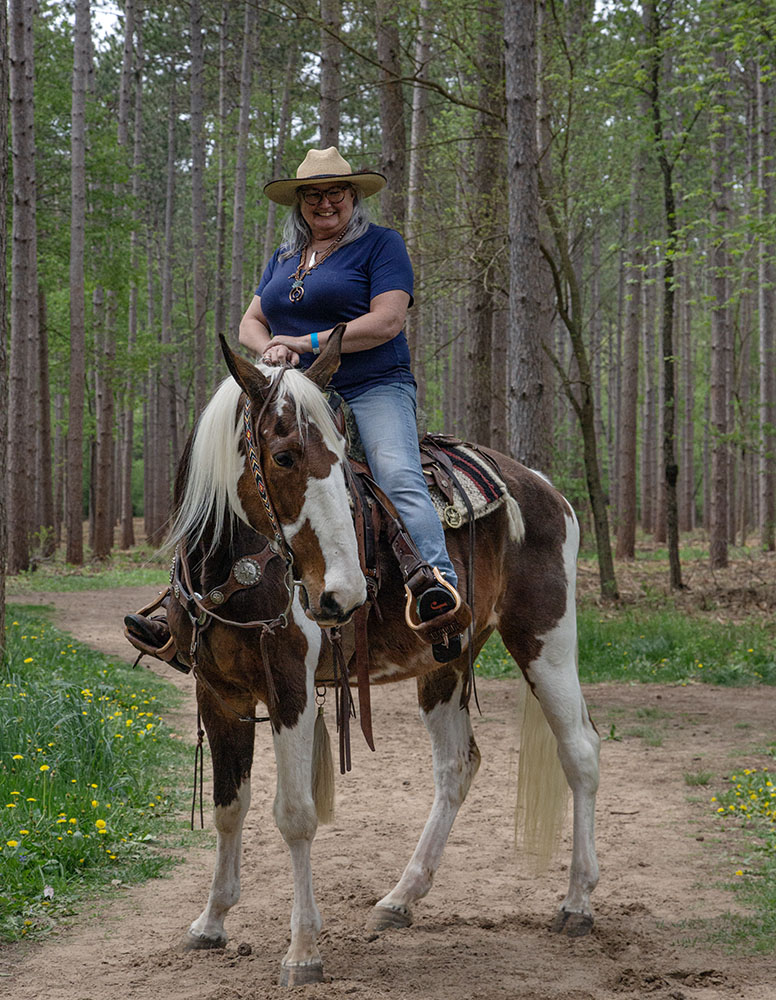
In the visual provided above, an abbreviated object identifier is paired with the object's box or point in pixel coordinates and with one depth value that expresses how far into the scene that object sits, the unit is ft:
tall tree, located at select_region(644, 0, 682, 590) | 41.37
